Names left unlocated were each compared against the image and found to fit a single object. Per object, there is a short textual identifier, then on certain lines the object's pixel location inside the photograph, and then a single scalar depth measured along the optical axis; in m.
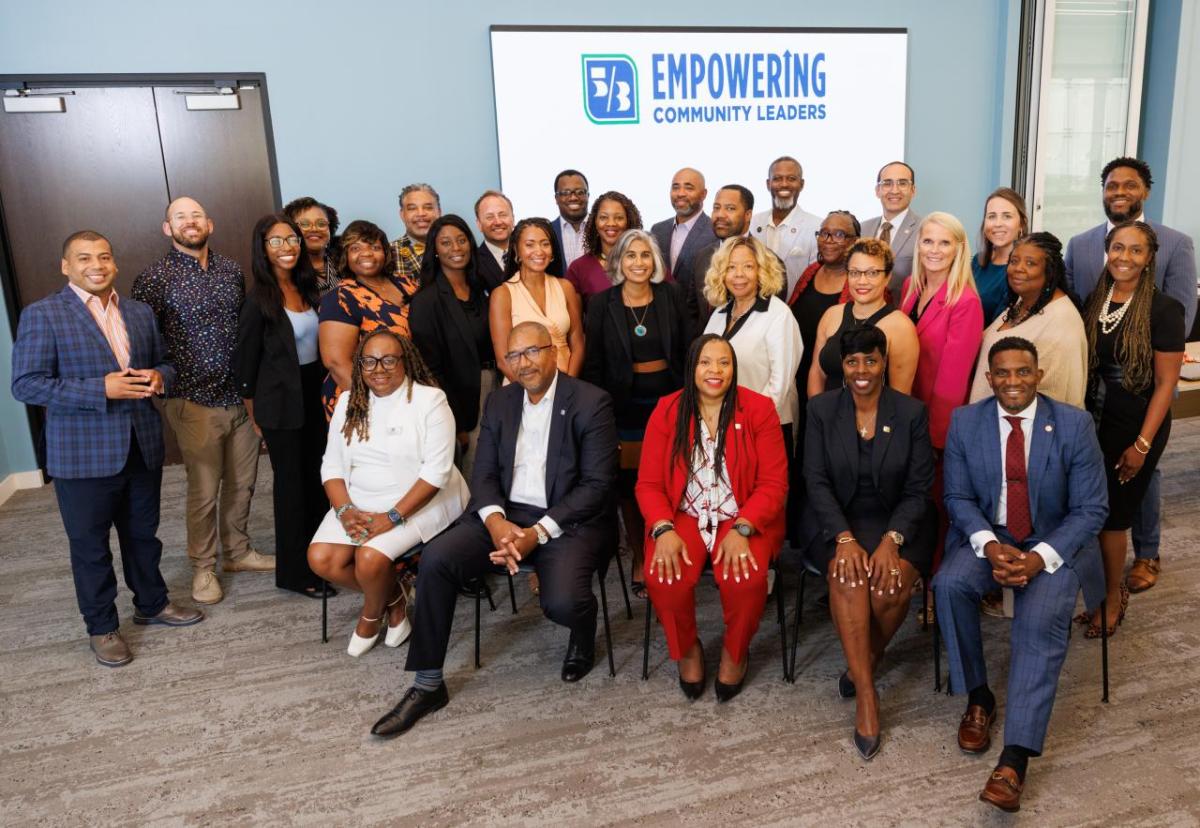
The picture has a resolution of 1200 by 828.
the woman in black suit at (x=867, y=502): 2.72
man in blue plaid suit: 2.52
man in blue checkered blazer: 3.06
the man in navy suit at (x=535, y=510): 2.91
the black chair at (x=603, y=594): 3.06
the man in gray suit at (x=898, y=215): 4.07
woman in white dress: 3.14
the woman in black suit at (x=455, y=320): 3.54
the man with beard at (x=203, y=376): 3.52
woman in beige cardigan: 2.96
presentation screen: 5.61
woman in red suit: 2.87
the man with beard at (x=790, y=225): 4.42
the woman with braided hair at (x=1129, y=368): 3.01
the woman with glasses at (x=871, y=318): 3.09
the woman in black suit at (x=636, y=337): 3.52
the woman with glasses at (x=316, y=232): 3.98
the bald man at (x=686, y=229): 4.24
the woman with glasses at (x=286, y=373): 3.49
